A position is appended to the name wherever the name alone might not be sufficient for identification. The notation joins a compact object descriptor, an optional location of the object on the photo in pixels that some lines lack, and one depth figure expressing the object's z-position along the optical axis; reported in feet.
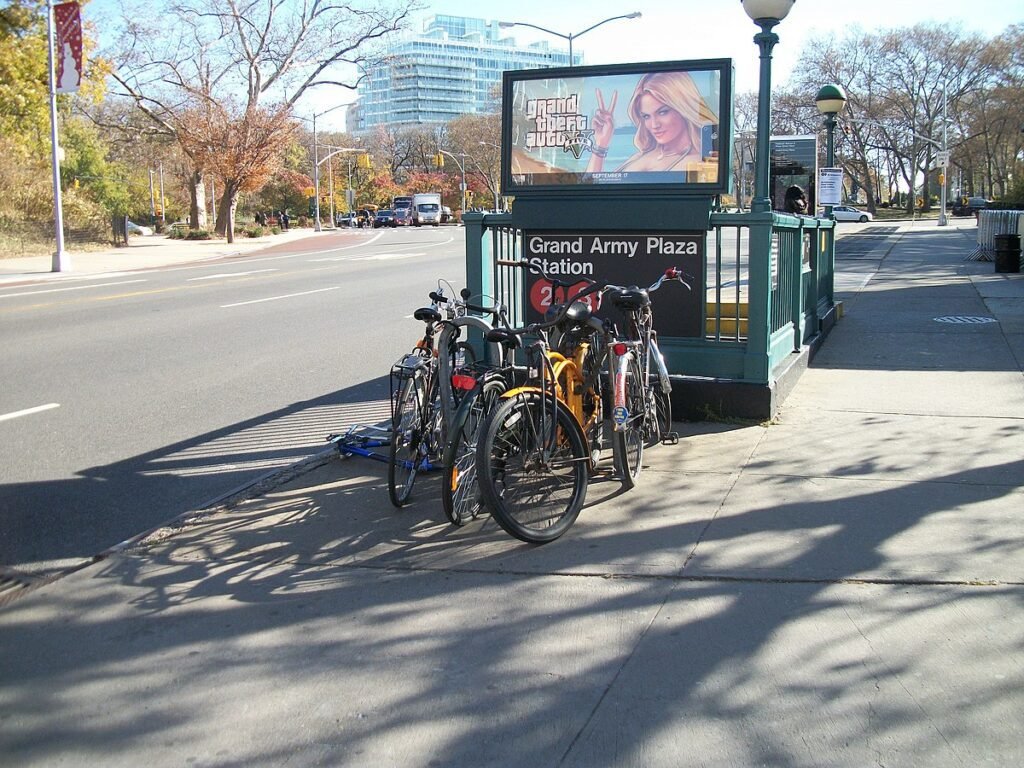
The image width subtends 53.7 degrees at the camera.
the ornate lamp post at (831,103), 45.91
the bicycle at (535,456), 15.61
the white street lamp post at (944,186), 183.21
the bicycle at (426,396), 18.10
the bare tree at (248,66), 157.38
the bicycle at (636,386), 18.40
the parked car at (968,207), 255.64
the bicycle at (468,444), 15.97
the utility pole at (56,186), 84.99
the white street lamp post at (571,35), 128.57
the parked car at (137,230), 178.52
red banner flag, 85.15
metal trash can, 70.94
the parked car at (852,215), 236.02
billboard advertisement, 23.57
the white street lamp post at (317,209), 229.04
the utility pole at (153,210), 230.38
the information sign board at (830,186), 61.87
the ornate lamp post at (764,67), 23.58
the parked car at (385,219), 264.17
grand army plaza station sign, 24.29
